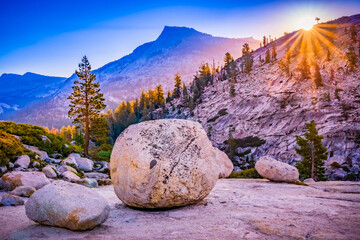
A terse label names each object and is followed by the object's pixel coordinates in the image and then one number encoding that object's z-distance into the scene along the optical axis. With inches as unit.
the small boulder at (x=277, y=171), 557.9
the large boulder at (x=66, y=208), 214.8
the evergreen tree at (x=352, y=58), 2672.2
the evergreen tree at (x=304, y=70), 2893.7
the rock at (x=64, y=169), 635.8
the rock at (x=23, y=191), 391.3
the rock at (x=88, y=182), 553.6
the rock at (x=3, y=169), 530.0
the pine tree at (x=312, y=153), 1085.8
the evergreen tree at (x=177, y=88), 4431.8
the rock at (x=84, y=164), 778.2
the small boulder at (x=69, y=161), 726.4
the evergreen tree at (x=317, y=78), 2650.1
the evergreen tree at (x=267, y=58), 4042.3
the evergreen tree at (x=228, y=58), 4633.4
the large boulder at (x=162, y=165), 290.8
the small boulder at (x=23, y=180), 437.4
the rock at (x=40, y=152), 742.8
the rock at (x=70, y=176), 560.3
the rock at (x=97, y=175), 712.1
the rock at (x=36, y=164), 618.5
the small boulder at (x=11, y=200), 315.9
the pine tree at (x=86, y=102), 1091.3
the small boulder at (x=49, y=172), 570.7
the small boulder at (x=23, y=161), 585.8
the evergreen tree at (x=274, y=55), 4007.4
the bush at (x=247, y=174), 787.4
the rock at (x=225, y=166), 785.3
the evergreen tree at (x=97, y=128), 1145.4
